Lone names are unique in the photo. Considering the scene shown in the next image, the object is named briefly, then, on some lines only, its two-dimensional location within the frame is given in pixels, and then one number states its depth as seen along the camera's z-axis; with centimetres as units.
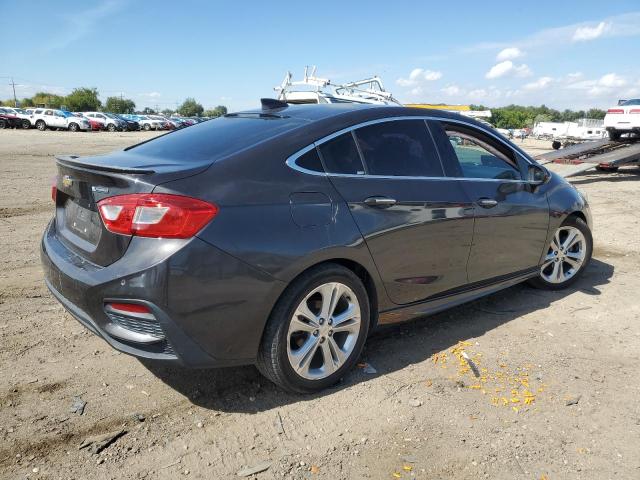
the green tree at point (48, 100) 10019
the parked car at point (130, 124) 5050
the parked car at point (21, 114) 4004
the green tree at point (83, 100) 10094
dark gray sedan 248
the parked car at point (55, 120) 4053
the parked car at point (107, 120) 4612
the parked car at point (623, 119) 1686
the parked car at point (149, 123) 5506
